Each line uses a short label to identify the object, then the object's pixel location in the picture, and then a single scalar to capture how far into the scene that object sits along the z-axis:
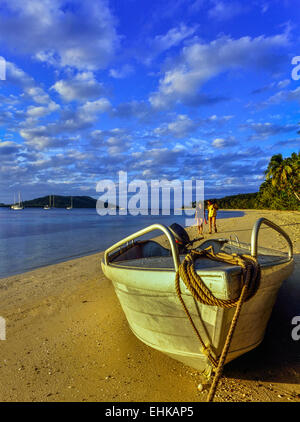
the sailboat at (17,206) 141.75
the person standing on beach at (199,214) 17.97
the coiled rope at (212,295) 2.61
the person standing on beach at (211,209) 17.11
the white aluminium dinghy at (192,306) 2.79
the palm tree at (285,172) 39.53
